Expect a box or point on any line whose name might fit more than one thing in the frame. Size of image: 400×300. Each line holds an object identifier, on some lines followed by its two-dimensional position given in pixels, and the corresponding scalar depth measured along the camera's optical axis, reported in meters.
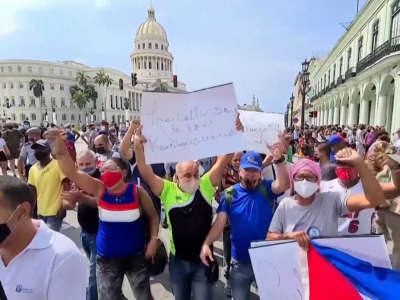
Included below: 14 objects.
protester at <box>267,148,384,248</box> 2.14
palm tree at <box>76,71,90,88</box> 95.19
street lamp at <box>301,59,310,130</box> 18.52
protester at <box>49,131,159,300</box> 2.61
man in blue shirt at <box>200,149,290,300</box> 2.52
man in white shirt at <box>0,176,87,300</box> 1.38
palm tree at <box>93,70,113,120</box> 90.46
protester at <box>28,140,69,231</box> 3.74
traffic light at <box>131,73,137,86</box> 29.83
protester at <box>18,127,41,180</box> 6.47
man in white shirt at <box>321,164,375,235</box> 2.69
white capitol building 99.19
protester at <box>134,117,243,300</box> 2.50
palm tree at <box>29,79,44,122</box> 88.00
